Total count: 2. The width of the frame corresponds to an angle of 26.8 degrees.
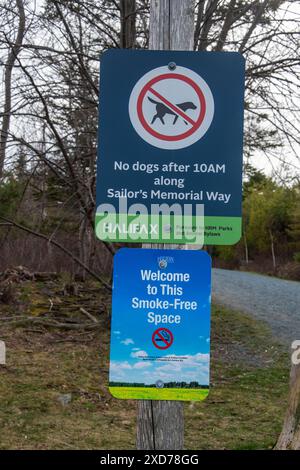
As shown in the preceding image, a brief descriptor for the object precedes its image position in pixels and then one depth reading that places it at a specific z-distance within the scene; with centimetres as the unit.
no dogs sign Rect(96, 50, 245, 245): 261
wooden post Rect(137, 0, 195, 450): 275
